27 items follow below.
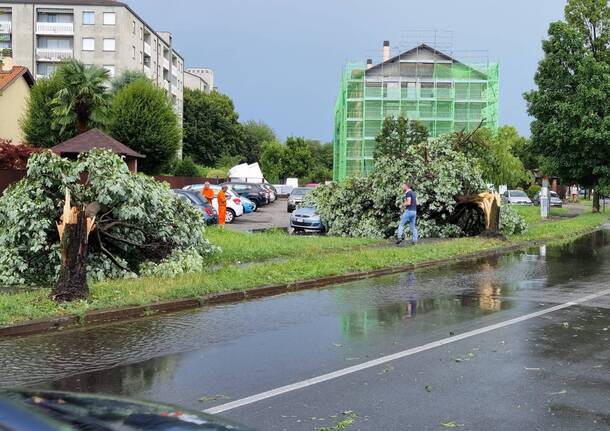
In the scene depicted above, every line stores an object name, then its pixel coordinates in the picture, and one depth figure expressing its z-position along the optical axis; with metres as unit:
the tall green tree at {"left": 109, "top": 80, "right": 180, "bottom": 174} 46.09
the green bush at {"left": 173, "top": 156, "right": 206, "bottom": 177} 61.46
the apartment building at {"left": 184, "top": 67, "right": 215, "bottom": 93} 113.96
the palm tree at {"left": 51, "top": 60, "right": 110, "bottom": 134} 38.88
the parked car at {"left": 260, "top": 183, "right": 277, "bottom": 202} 50.66
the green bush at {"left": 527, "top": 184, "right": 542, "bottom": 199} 66.88
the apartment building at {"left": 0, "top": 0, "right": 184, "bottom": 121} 70.75
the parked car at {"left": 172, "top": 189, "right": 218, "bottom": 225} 25.28
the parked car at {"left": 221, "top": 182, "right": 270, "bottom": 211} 45.16
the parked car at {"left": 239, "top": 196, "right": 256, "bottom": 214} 37.56
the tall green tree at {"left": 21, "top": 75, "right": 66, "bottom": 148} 43.50
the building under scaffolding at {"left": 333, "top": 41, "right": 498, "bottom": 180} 59.84
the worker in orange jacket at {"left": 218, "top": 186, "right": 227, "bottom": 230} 23.30
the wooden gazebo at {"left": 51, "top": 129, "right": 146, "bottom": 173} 23.19
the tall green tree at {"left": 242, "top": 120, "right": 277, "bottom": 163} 110.31
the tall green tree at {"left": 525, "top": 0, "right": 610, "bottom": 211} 35.03
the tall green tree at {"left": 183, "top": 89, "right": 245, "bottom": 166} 90.12
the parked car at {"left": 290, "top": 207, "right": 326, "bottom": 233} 24.69
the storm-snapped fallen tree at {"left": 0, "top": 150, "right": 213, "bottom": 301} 12.02
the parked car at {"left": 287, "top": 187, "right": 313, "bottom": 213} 40.69
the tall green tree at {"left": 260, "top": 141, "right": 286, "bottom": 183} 89.44
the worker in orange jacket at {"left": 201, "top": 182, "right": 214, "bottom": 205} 26.27
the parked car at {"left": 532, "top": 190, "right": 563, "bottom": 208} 53.90
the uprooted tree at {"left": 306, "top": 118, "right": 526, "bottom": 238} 21.56
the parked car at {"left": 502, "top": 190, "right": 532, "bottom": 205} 53.94
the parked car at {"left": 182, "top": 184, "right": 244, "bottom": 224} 30.43
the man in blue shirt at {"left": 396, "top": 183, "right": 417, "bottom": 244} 19.48
